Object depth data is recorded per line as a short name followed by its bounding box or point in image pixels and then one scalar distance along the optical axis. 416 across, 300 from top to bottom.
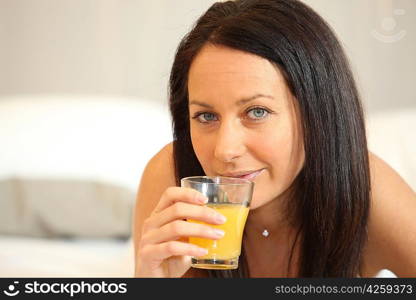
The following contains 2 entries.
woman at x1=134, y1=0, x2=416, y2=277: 1.50
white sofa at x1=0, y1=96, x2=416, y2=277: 2.63
